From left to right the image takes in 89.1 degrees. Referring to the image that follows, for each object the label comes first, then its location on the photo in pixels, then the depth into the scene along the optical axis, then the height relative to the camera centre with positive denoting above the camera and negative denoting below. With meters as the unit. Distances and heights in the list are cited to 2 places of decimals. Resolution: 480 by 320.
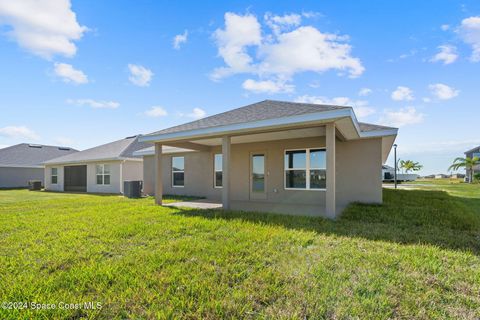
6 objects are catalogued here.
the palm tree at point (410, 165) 52.85 +0.70
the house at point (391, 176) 39.50 -1.28
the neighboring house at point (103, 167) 16.92 +0.12
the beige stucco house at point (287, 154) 6.82 +0.56
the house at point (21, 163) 24.34 +0.53
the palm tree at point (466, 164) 34.81 +0.66
